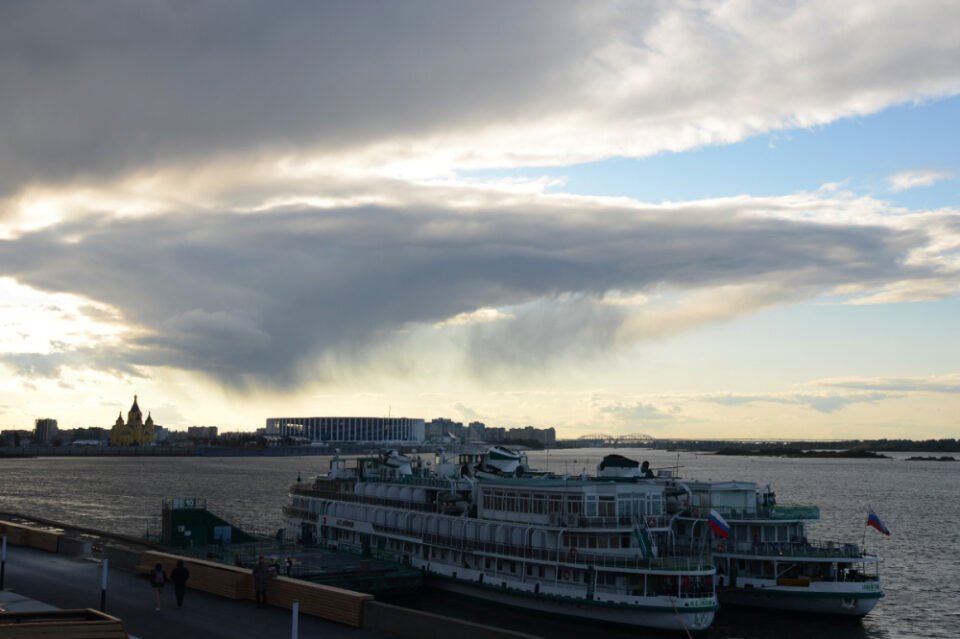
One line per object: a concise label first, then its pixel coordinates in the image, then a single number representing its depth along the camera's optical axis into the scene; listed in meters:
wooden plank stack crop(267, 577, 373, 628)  28.80
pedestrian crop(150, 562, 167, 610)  29.97
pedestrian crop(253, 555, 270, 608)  30.95
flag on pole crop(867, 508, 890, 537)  51.25
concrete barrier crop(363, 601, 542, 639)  24.75
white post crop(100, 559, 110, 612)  29.82
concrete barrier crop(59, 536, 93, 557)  42.78
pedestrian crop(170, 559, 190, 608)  30.97
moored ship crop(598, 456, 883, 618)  50.56
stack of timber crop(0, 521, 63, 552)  44.62
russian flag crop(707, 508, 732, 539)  47.53
